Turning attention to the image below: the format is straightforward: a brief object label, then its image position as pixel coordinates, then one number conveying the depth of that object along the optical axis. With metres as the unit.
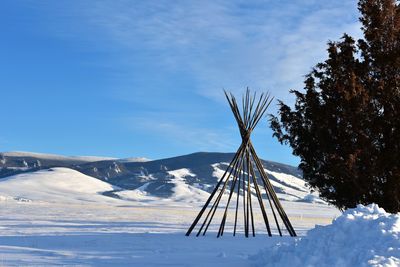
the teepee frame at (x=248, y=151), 14.48
